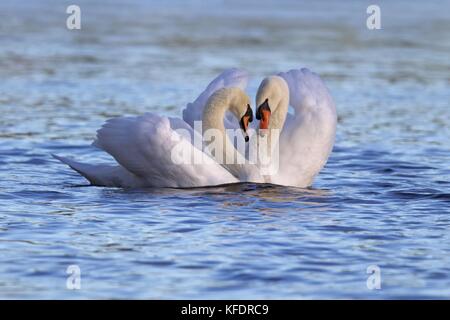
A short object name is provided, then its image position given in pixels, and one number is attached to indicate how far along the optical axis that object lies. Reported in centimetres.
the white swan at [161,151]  1194
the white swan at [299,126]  1251
